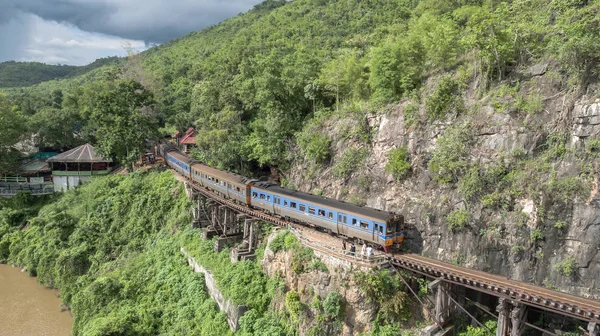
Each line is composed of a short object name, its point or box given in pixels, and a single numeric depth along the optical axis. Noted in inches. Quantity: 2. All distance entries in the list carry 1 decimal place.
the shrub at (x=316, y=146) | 1171.9
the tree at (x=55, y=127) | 2208.4
